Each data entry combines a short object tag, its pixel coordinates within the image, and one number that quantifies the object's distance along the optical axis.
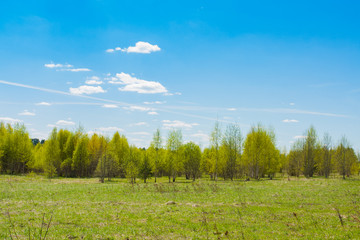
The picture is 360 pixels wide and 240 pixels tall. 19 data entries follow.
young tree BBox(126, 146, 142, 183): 52.81
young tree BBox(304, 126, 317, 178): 82.31
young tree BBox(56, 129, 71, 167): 90.75
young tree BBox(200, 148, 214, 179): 75.12
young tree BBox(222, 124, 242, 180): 70.75
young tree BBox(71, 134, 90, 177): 84.63
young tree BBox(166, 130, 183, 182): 64.94
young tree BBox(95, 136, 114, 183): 62.47
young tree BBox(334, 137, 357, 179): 77.62
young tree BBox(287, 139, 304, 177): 87.39
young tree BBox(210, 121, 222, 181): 71.62
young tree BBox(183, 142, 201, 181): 75.25
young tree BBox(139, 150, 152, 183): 61.00
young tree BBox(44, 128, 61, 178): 82.56
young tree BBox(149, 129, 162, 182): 65.75
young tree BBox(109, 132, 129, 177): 88.24
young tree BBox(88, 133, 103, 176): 94.06
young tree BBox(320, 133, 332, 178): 77.51
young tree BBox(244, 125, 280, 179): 72.06
